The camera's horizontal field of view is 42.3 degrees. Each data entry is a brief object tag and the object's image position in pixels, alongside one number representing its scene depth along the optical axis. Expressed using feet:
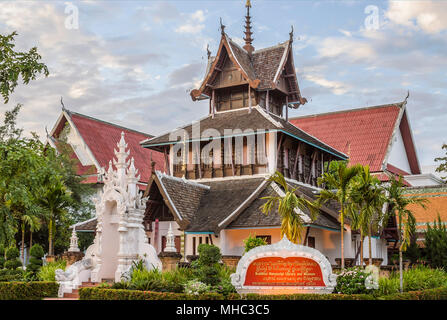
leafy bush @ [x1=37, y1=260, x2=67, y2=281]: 71.36
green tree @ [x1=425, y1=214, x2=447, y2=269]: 90.79
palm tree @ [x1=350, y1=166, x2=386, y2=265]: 68.74
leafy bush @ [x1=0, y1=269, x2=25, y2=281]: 72.08
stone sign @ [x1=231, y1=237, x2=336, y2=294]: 52.90
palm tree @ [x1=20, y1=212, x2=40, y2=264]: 93.35
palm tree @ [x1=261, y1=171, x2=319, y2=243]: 67.05
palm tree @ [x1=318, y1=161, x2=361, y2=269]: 68.33
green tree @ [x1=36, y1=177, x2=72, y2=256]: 91.30
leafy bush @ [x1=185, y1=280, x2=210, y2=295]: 53.88
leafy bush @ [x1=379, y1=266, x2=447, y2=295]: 56.65
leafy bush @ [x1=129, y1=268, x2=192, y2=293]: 55.98
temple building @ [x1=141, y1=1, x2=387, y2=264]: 80.23
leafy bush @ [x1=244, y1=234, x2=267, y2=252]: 68.18
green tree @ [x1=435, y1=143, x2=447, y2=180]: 135.54
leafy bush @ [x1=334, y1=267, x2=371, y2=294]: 53.57
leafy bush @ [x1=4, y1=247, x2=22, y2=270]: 83.46
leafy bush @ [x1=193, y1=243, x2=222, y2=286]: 56.54
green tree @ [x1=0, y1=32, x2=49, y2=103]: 61.05
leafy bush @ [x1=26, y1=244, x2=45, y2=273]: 82.58
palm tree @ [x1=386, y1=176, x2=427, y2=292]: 63.93
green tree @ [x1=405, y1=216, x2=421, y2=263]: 93.20
